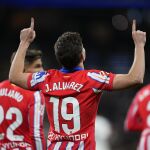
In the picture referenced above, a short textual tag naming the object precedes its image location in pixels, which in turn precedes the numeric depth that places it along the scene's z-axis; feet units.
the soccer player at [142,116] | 52.80
